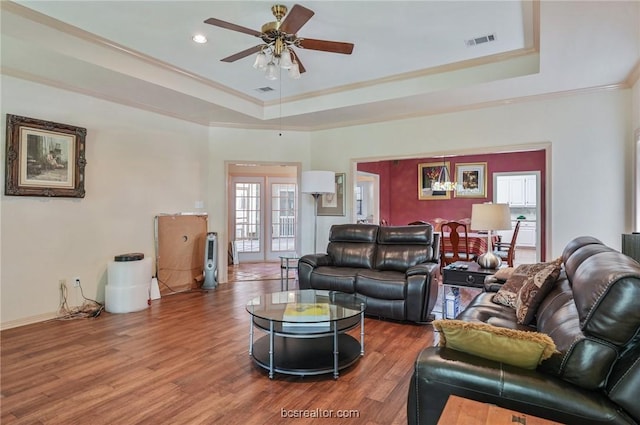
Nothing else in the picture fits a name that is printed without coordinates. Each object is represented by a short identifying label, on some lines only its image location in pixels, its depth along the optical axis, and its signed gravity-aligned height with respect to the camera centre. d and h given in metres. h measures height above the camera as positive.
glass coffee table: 2.62 -0.91
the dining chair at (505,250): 6.03 -0.76
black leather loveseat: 3.74 -0.67
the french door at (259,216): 8.27 -0.09
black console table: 3.53 -0.65
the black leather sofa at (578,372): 1.26 -0.63
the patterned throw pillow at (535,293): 2.41 -0.55
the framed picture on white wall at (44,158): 3.67 +0.60
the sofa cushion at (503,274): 3.34 -0.58
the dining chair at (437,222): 8.05 -0.23
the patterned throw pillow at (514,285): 2.78 -0.58
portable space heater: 5.54 -0.75
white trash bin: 4.20 -0.88
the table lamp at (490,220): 3.58 -0.07
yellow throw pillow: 1.41 -0.54
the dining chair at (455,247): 6.20 -0.63
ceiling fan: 2.65 +1.38
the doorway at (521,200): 9.01 +0.33
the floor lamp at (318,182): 5.45 +0.47
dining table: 6.34 -0.56
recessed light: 3.36 +1.67
